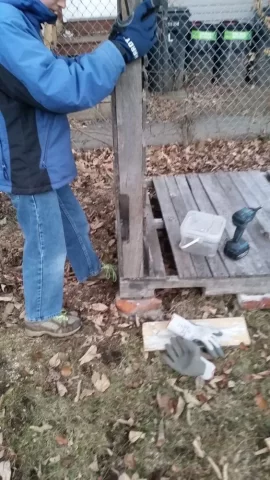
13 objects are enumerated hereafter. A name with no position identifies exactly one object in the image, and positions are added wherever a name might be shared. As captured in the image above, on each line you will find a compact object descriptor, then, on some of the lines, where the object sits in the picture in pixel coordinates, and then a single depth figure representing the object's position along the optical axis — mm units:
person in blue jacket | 1992
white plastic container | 3189
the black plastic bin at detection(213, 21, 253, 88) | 6457
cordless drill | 3030
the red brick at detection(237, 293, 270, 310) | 3123
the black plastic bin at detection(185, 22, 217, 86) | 6384
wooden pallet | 3078
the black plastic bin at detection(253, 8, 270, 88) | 6262
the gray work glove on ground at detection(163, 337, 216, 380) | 2709
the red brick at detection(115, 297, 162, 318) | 3133
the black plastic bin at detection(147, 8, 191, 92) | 5965
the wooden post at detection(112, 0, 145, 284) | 2340
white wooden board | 2910
